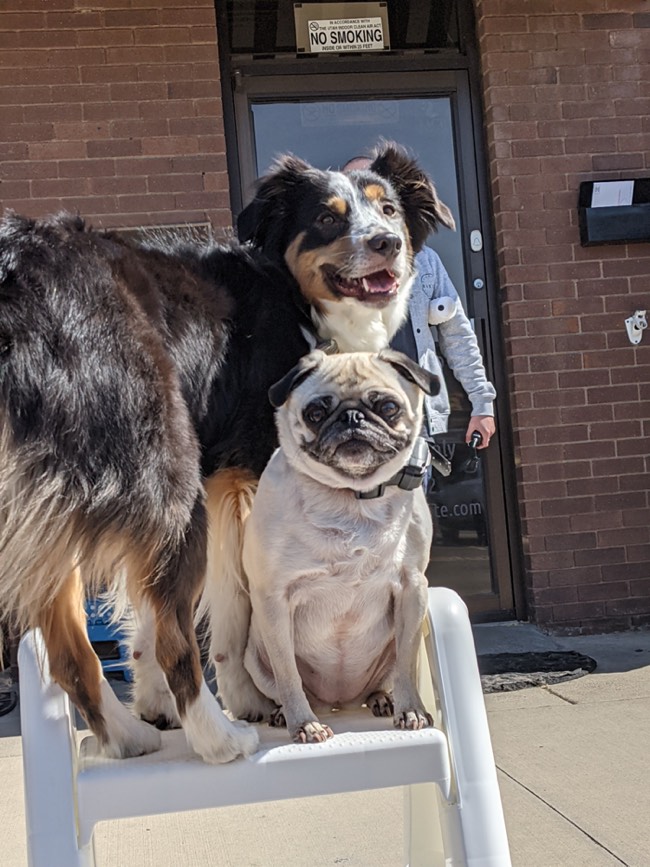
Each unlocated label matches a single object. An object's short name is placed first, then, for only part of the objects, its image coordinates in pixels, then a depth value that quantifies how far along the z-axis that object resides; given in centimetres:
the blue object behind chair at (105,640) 527
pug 226
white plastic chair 201
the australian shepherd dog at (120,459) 226
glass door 642
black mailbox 628
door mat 521
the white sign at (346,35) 645
